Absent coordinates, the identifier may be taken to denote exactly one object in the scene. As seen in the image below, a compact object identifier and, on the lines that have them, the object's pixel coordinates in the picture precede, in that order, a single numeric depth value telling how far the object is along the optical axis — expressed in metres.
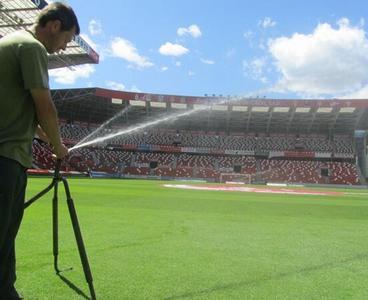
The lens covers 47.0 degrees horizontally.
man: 2.88
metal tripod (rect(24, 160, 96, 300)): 3.61
